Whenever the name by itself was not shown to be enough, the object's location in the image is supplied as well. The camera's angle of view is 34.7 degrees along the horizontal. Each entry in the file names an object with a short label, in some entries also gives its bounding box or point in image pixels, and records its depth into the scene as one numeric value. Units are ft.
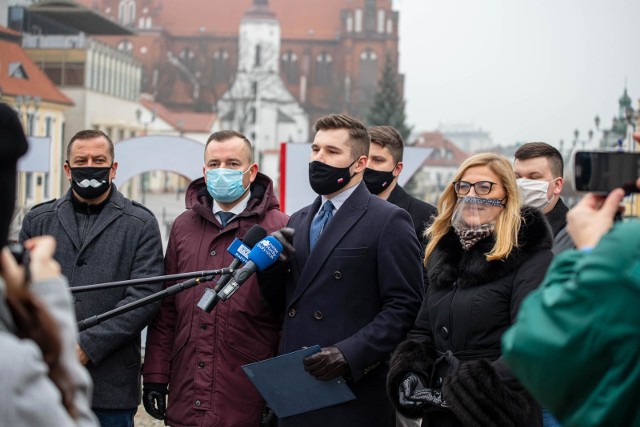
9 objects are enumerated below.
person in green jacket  8.04
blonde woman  14.34
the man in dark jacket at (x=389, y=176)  23.43
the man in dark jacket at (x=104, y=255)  18.63
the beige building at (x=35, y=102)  179.63
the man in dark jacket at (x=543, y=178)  20.83
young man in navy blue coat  16.92
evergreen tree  240.32
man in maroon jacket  18.60
